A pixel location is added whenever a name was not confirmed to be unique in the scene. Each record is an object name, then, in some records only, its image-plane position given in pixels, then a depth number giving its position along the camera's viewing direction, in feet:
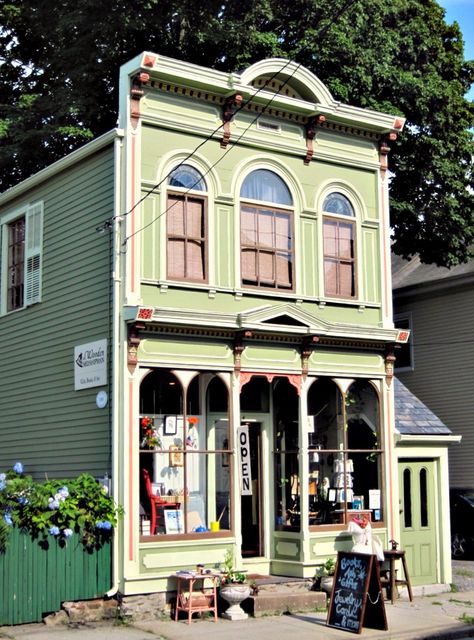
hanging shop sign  49.39
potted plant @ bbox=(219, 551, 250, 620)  47.60
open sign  50.67
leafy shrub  44.86
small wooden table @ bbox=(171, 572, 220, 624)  46.62
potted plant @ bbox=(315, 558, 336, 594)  52.39
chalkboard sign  44.47
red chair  49.14
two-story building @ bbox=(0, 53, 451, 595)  49.37
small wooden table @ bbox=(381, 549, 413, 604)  53.93
